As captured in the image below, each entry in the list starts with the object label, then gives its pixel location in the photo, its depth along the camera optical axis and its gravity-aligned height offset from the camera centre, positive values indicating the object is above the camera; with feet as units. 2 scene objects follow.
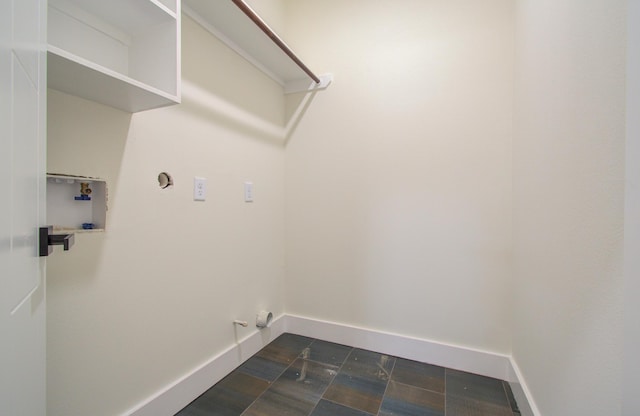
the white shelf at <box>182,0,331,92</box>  4.22 +3.03
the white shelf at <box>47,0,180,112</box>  2.72 +1.79
